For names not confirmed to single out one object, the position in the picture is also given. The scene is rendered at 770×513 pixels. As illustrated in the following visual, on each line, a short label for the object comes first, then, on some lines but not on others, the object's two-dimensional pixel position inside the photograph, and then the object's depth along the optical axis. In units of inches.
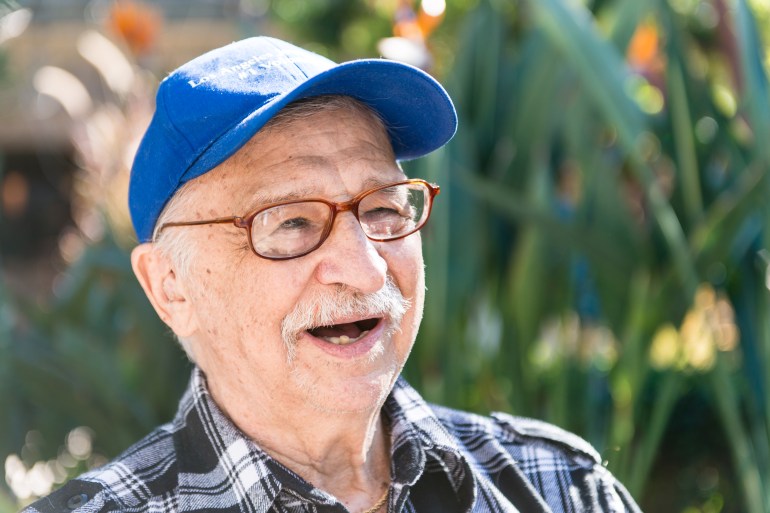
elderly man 47.4
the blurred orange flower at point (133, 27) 143.4
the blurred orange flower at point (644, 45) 118.1
